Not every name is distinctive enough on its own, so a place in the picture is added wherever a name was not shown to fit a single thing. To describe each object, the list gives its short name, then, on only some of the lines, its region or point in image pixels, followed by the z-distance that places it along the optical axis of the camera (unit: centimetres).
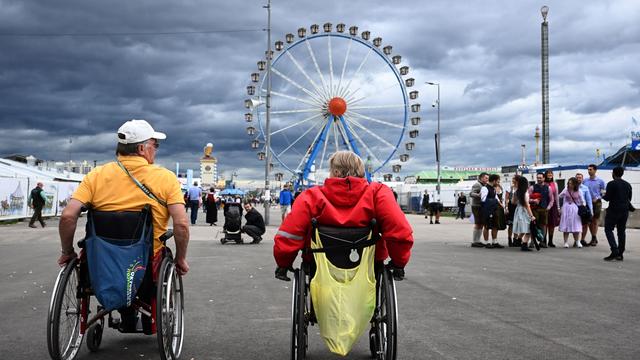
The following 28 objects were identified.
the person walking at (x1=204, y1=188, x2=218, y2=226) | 2536
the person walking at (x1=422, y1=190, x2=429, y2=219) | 3737
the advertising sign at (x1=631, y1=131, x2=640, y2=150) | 4794
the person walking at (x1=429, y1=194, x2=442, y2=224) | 2873
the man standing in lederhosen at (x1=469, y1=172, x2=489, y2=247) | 1502
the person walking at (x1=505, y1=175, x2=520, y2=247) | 1488
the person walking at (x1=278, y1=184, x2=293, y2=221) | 2525
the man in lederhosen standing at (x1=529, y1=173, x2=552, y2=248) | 1480
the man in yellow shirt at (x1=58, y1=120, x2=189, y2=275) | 427
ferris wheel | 3634
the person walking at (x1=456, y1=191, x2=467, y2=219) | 3522
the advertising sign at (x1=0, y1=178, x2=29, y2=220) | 2505
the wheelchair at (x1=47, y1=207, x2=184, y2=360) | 405
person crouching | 1644
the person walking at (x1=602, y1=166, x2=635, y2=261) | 1181
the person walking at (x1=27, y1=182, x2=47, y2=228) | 2205
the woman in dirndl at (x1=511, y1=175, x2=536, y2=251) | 1395
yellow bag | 401
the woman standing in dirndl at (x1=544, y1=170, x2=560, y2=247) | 1539
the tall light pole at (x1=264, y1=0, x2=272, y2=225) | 2898
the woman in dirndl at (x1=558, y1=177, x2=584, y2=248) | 1504
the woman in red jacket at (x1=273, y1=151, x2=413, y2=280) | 406
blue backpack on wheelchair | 407
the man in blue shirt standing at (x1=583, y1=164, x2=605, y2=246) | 1570
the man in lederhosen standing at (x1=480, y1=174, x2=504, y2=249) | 1470
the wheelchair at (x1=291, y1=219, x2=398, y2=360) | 397
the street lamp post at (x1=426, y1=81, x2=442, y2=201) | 5041
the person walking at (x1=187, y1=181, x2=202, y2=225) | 2641
